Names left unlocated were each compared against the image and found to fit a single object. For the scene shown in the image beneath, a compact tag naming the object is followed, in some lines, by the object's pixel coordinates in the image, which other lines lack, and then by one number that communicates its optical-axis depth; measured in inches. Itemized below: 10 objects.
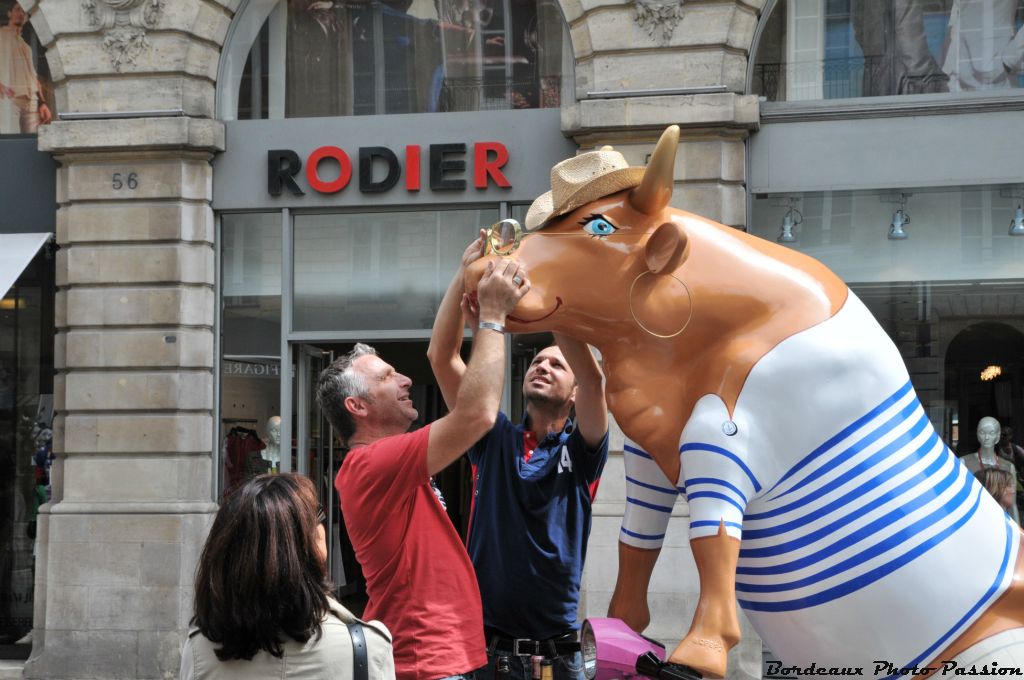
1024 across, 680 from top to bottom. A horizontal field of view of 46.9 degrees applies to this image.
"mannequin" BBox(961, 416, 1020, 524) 349.1
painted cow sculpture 110.3
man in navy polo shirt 157.9
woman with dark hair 94.3
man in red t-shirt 132.7
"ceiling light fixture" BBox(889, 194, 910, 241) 358.6
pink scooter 125.9
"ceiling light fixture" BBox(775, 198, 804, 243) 361.7
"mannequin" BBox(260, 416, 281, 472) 390.6
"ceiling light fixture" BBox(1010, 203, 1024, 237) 353.4
